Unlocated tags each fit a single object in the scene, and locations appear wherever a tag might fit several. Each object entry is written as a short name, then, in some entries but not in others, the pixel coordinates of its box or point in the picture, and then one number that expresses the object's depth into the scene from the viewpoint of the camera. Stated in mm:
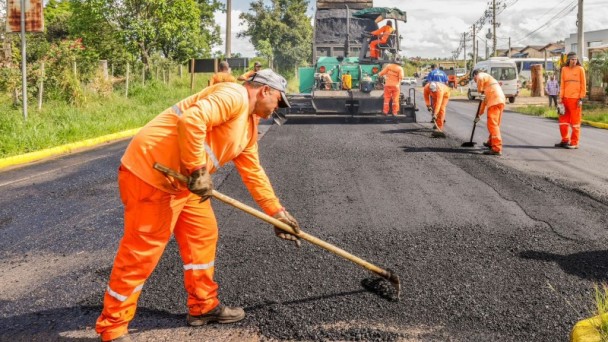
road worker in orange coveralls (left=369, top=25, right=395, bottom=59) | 15234
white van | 30391
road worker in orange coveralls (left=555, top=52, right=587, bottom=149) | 10844
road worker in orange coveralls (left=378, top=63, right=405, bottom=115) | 13500
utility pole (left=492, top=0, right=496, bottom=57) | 48250
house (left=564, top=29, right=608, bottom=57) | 48981
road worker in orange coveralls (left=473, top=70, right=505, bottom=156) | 9731
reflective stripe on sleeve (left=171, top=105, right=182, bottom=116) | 3037
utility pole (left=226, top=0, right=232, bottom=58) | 25641
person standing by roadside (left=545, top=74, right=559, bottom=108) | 23281
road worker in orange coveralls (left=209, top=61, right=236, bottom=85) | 10602
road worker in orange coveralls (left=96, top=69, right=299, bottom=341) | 2908
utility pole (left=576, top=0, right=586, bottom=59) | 22484
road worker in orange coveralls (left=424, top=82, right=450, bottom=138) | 12539
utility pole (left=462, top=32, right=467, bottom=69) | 76731
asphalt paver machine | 14375
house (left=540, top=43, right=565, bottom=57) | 90712
